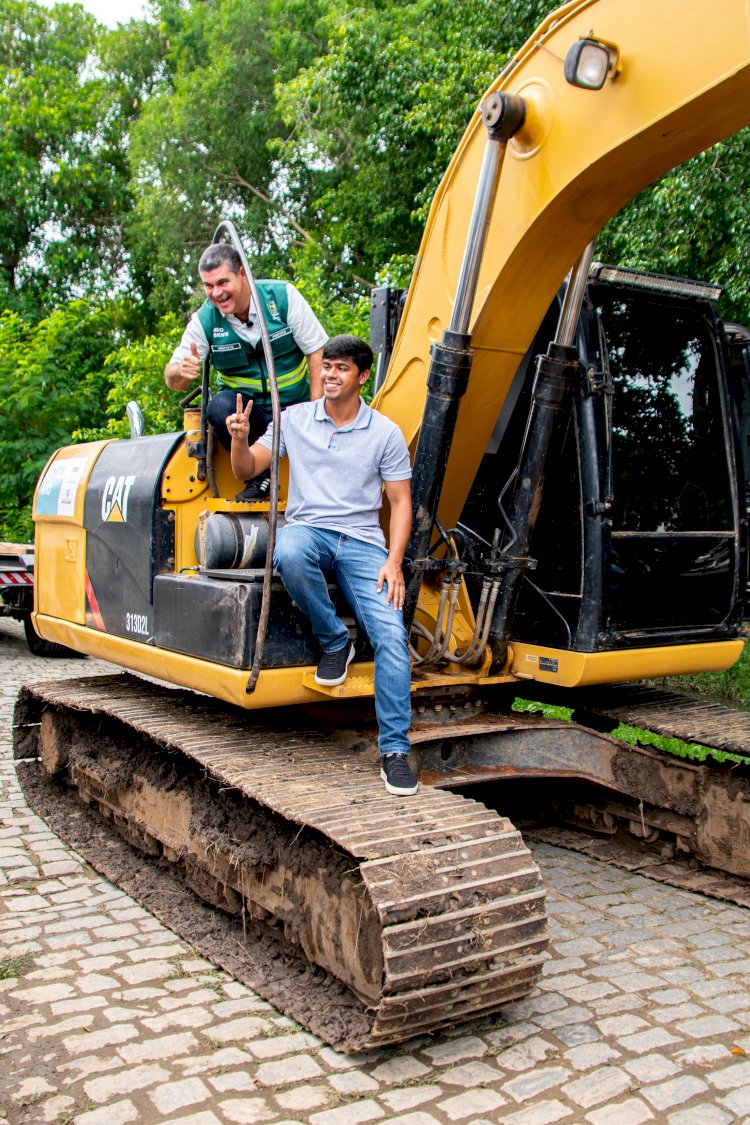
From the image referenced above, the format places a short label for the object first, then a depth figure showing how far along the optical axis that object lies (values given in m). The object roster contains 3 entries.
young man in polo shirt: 3.93
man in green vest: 4.50
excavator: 3.38
